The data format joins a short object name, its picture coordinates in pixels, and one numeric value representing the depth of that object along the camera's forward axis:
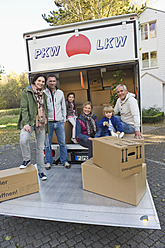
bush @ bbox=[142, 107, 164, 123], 11.67
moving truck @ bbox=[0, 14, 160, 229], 2.10
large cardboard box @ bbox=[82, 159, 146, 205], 2.24
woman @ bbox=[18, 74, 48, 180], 2.87
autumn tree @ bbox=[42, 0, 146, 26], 11.17
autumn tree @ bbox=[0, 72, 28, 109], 32.12
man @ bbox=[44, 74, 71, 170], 3.59
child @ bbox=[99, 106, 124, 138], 3.52
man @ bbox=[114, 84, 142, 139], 3.57
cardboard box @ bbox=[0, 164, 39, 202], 2.57
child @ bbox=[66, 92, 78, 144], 4.33
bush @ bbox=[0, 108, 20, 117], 23.50
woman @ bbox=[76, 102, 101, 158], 3.64
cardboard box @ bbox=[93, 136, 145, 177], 2.18
